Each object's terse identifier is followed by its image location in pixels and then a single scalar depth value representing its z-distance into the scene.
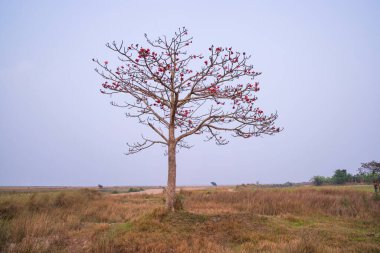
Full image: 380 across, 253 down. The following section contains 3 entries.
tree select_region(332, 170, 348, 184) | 59.06
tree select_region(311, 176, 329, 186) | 61.16
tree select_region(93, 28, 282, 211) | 10.85
